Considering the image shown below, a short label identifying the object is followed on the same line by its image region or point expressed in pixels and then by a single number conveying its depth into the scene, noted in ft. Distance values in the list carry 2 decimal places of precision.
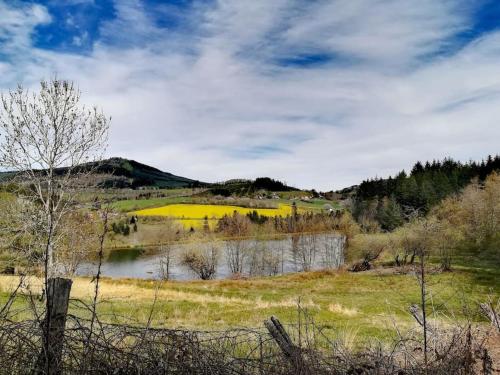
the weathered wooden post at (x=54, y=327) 9.89
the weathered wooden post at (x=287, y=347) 10.67
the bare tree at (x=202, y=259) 178.40
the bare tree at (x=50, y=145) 47.93
